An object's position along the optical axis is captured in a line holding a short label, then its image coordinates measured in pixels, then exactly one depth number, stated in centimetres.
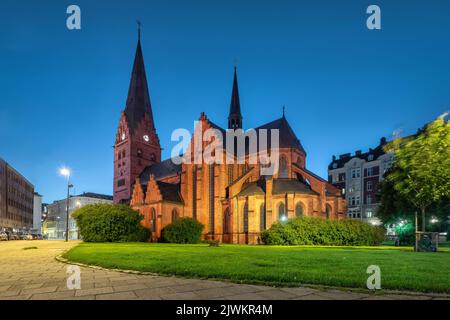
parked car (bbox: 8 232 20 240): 5619
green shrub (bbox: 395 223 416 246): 3234
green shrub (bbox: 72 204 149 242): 3891
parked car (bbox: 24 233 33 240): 6261
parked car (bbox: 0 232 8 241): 5066
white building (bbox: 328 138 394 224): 7138
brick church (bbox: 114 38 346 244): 4131
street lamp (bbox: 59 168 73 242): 3773
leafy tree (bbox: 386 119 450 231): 1983
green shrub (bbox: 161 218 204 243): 4169
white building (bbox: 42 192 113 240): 12838
